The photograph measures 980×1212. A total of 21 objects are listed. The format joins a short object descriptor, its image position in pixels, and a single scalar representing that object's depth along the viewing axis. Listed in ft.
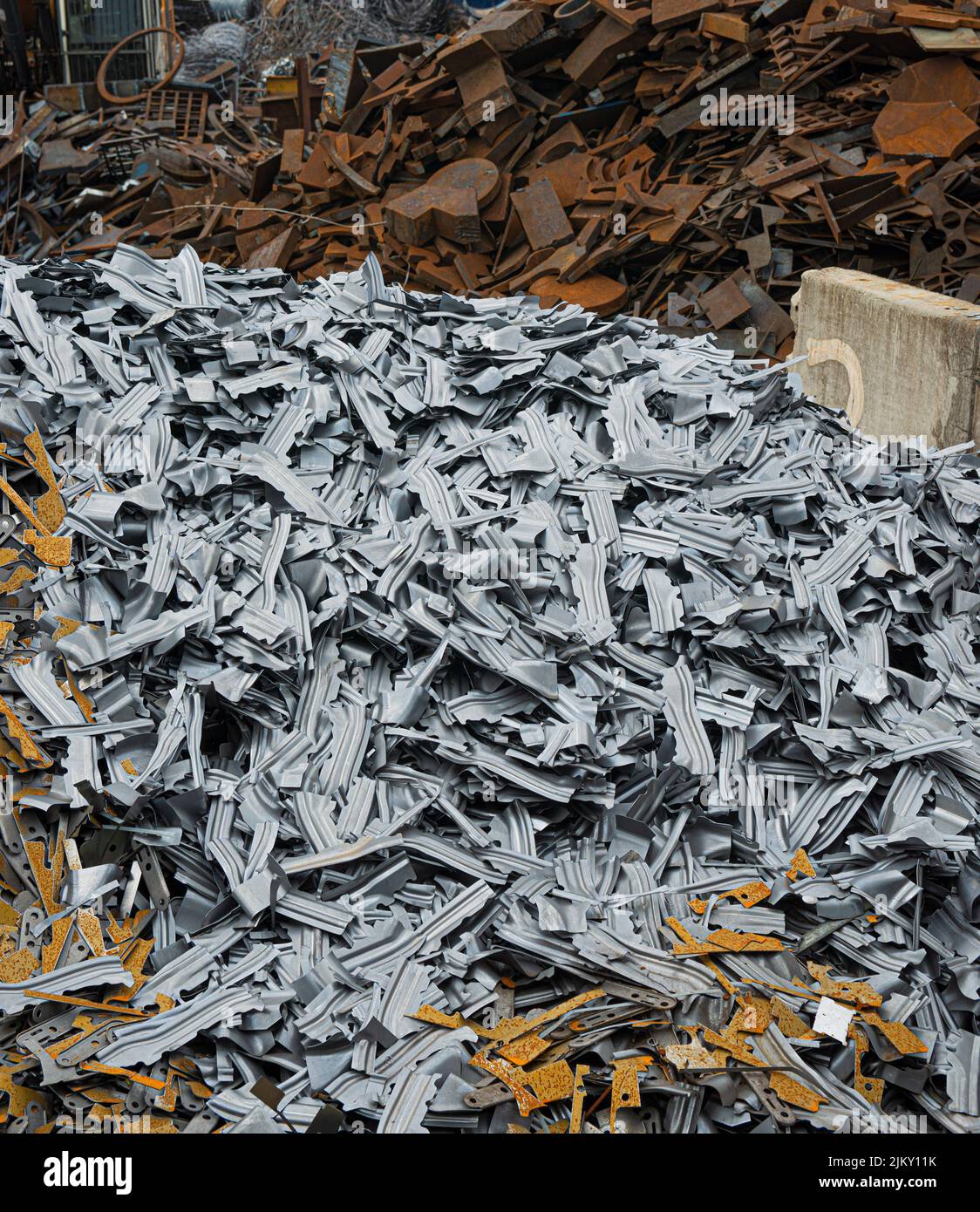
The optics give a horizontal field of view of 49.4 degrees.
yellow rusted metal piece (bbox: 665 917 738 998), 9.80
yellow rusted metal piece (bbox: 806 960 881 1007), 9.96
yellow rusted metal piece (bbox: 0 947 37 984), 9.42
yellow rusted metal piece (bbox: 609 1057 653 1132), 9.03
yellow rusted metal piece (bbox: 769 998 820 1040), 9.59
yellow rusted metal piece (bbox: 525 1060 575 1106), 9.01
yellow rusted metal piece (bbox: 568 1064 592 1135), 8.92
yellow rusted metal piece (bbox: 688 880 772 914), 10.63
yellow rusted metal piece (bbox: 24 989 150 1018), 9.28
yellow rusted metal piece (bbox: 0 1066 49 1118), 8.74
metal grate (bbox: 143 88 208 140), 38.27
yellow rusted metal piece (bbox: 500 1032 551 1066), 9.24
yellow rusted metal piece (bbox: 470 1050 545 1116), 8.91
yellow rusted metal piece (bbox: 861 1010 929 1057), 9.66
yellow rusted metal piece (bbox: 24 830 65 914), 10.00
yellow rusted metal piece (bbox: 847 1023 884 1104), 9.49
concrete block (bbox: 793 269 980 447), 18.51
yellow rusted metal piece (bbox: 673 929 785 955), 10.07
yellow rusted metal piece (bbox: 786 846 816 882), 11.02
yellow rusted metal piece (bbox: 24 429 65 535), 12.41
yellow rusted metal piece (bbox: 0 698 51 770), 10.55
